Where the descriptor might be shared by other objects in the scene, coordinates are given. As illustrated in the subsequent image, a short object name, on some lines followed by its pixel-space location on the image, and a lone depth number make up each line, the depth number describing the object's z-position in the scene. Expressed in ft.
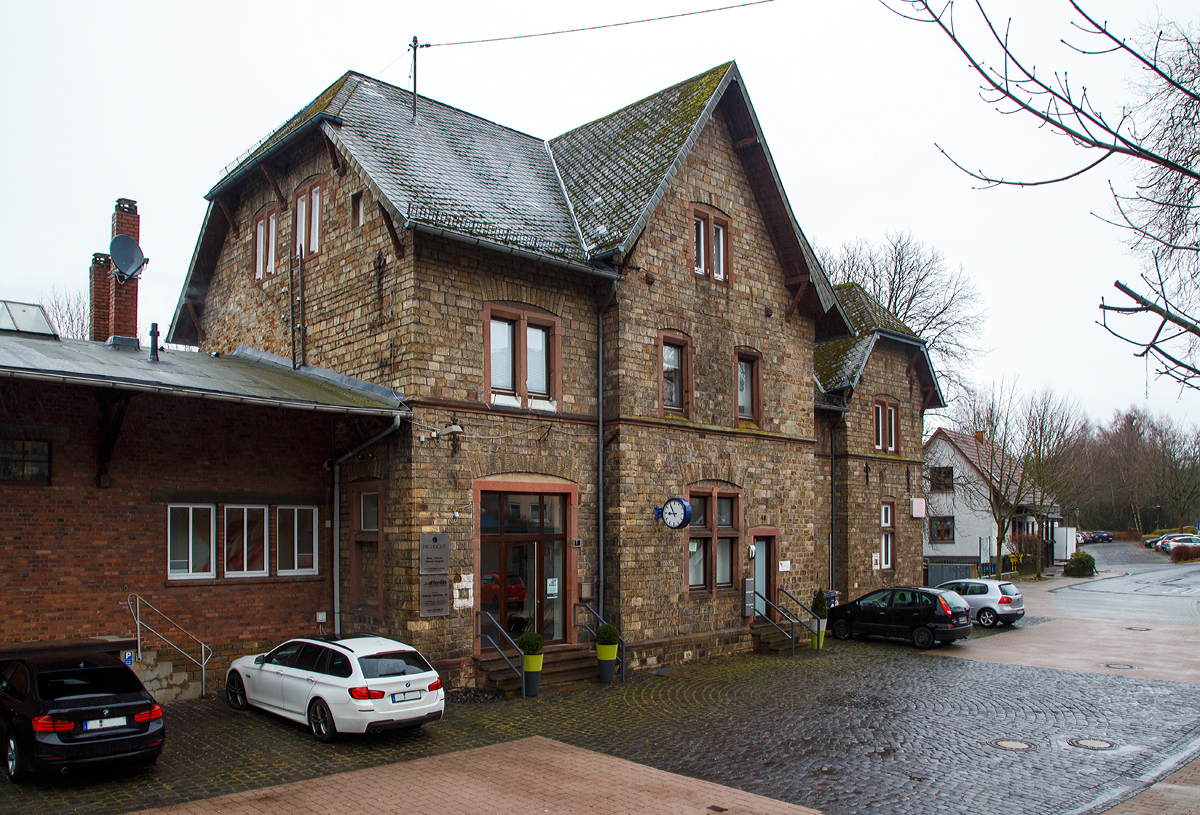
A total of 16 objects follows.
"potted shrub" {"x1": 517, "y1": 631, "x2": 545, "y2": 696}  48.73
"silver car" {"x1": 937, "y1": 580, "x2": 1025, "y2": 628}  85.20
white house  161.07
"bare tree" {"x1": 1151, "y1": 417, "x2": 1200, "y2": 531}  237.45
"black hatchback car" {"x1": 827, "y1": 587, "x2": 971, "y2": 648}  70.23
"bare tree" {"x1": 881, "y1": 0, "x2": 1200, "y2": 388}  14.03
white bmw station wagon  37.14
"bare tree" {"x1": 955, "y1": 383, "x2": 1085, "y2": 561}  137.69
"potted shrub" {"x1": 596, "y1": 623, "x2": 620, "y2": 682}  53.62
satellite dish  57.57
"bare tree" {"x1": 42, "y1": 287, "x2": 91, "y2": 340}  123.03
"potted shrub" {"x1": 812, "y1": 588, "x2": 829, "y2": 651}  68.33
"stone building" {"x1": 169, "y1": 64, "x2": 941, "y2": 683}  50.03
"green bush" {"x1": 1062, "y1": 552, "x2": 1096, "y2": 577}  154.40
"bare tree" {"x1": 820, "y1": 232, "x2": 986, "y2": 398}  144.36
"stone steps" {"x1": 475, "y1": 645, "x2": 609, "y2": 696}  49.24
